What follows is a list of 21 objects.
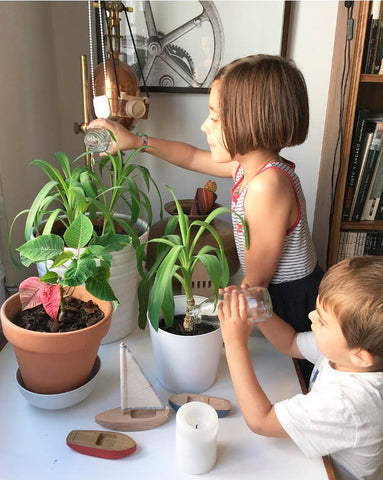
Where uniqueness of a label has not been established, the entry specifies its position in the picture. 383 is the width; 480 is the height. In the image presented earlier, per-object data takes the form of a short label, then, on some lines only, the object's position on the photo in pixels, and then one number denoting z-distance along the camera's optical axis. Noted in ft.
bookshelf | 4.10
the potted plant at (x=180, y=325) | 2.57
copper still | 3.65
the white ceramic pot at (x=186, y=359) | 2.67
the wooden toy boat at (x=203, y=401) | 2.59
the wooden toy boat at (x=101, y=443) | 2.29
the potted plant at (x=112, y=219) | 2.84
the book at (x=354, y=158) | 4.47
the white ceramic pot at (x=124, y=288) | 3.04
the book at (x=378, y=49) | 4.13
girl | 2.96
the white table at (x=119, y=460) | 2.23
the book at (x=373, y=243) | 4.86
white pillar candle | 2.19
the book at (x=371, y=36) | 4.05
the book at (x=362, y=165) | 4.49
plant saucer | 2.51
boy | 2.23
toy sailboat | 2.48
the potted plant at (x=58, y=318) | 2.33
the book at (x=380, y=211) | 4.79
